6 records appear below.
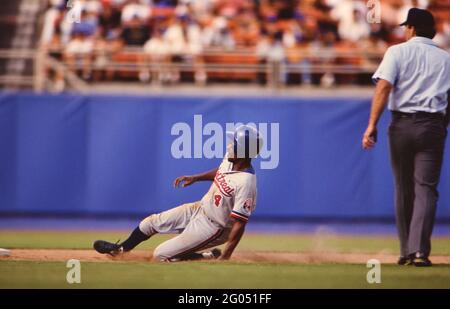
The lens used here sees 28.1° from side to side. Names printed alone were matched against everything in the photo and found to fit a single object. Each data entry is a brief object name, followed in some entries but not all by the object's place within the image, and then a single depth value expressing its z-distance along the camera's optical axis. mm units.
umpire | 8078
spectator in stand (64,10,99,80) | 16328
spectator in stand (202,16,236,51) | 17159
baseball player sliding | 7988
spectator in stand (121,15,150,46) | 17000
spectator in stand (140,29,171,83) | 16312
